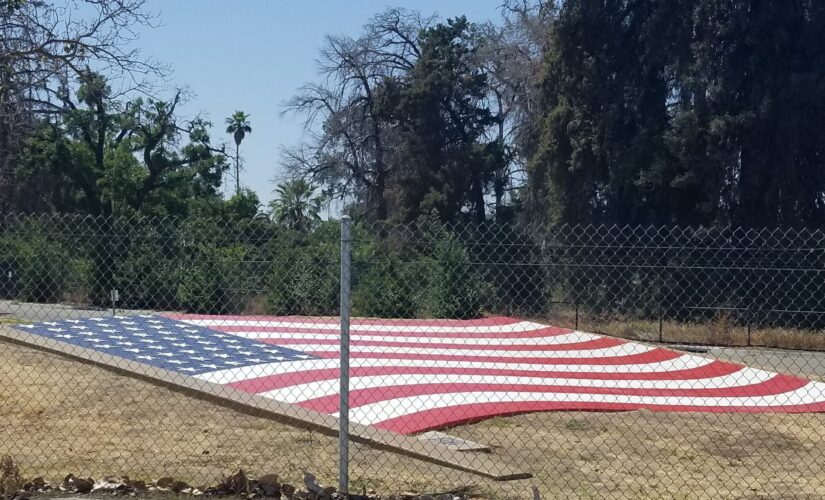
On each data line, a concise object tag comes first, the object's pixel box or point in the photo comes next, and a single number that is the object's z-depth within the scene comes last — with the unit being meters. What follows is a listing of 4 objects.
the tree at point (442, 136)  38.81
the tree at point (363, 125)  39.91
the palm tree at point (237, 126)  67.19
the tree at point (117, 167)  45.28
